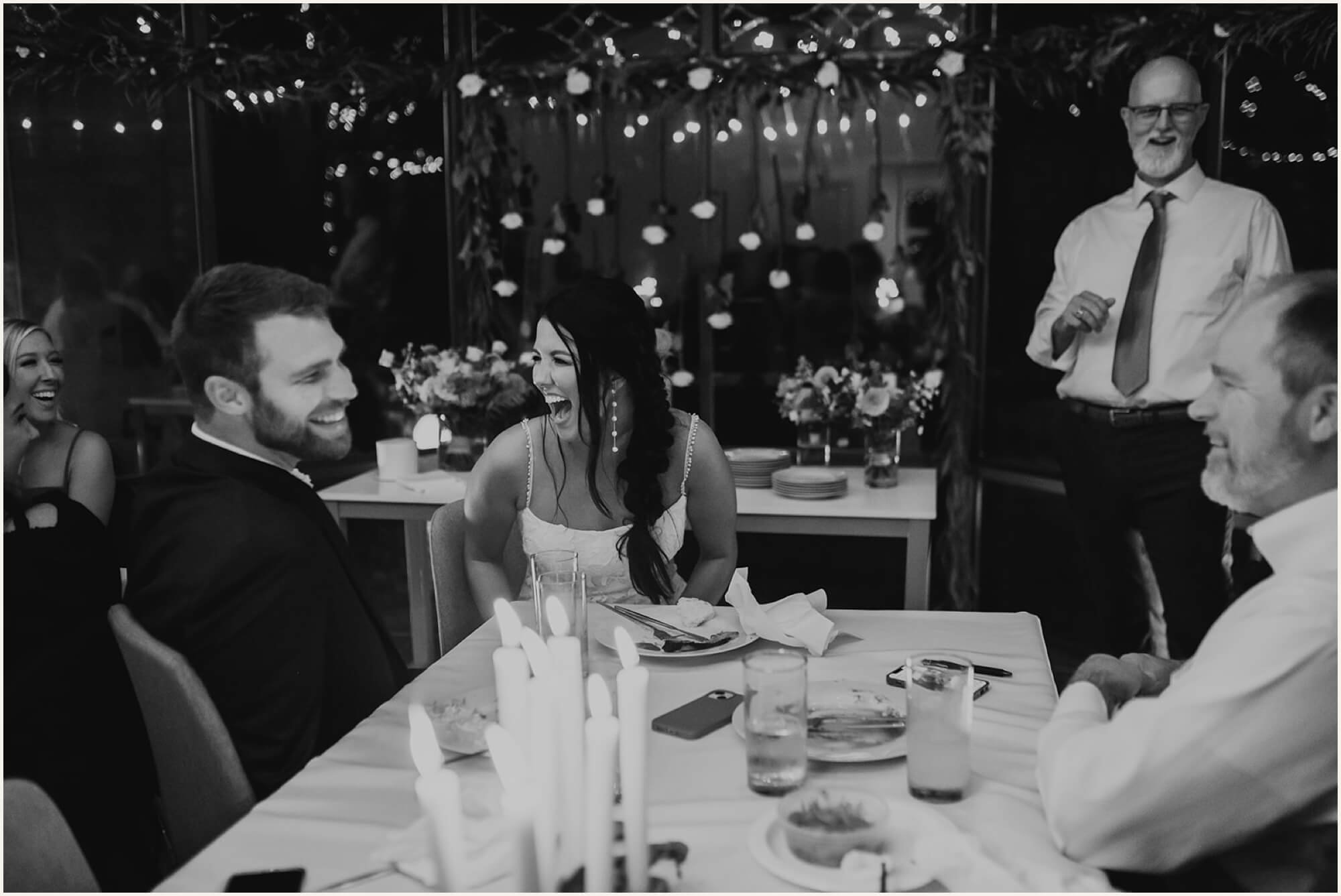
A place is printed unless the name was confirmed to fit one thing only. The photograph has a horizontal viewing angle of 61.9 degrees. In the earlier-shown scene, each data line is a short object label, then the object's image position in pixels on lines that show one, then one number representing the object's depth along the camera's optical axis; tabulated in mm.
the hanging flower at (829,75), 4281
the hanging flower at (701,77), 4383
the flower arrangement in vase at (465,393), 3842
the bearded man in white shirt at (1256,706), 1101
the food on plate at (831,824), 1128
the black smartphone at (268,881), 1112
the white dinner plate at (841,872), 1093
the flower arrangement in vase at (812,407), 3809
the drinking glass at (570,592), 1588
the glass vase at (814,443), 3871
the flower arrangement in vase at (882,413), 3617
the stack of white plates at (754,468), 3645
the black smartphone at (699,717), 1509
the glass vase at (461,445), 3918
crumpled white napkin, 1853
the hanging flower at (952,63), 4117
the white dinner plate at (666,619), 1832
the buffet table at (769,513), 3264
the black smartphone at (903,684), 1671
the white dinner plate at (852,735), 1407
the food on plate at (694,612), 1925
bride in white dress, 2629
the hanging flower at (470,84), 4500
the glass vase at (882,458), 3641
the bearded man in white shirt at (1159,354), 3311
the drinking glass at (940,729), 1289
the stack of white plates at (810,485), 3408
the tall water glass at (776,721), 1312
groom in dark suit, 1674
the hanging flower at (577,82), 4449
